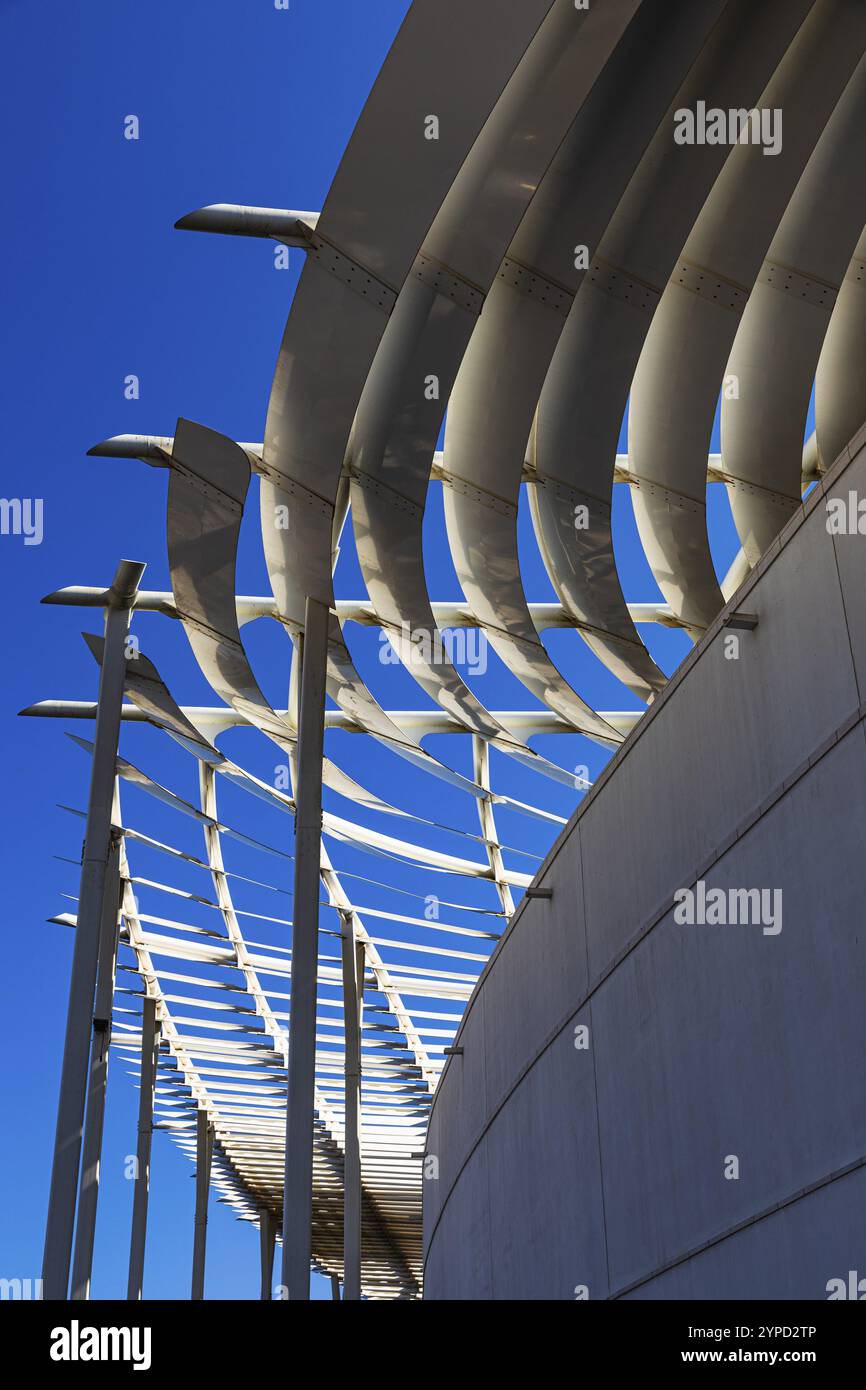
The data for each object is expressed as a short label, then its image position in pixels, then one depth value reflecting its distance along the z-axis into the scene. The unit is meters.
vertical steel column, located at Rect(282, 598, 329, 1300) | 12.59
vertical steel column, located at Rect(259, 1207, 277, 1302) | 48.53
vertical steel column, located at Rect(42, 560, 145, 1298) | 13.57
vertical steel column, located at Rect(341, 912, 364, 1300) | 23.14
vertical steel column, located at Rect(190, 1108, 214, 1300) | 35.84
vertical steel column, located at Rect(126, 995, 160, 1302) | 28.33
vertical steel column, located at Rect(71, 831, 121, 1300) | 20.39
